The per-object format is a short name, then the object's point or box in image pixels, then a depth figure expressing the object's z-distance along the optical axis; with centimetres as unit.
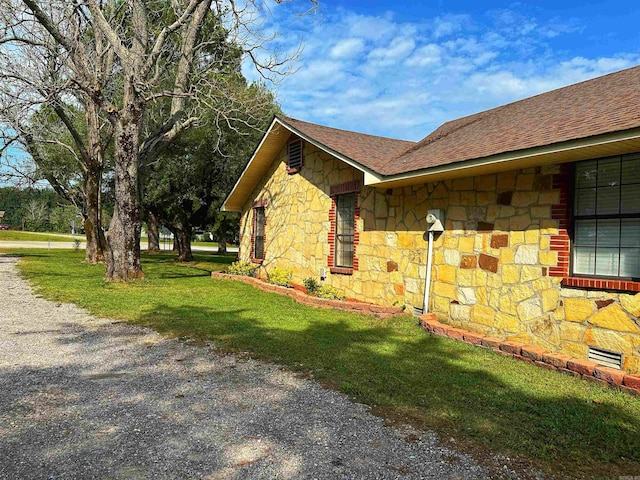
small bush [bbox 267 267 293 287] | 1234
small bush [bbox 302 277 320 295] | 1081
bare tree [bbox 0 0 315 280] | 1185
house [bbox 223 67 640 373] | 540
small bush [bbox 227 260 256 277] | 1464
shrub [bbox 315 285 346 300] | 1035
